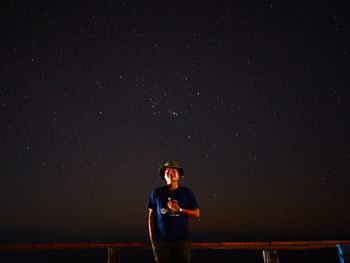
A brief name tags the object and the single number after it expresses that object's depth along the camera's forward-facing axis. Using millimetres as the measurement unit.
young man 2654
